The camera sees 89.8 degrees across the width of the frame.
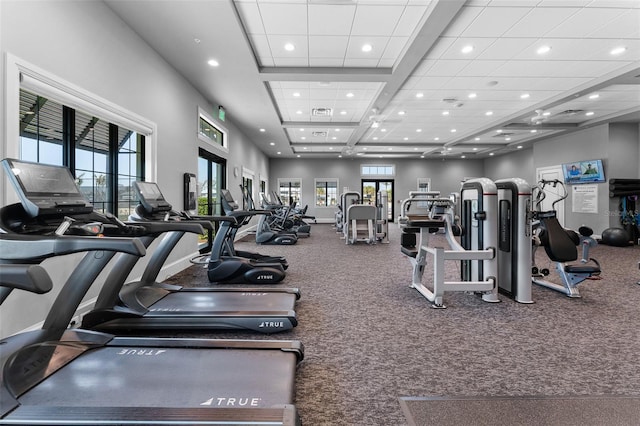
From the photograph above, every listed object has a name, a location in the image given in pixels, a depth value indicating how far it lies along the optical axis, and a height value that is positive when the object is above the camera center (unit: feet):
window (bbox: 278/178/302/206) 51.11 +4.05
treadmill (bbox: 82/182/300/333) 8.23 -2.67
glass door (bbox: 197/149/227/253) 21.15 +2.15
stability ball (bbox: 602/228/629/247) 24.14 -1.84
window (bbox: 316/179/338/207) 51.31 +3.43
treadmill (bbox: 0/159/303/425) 4.36 -2.69
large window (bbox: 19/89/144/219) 8.50 +2.11
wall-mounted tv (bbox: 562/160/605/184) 27.37 +3.70
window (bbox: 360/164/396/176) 51.42 +6.98
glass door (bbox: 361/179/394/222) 51.44 +4.10
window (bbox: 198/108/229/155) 19.89 +5.80
